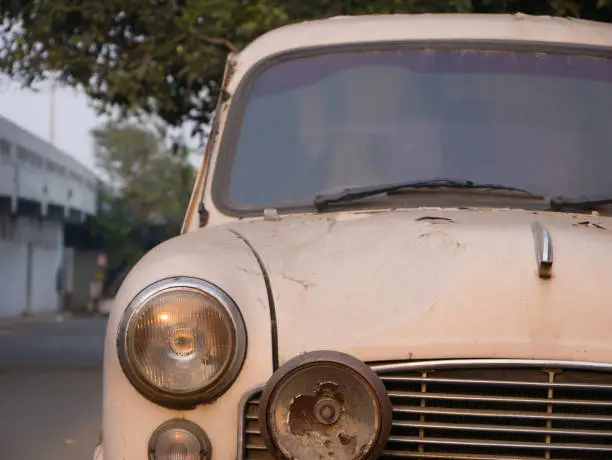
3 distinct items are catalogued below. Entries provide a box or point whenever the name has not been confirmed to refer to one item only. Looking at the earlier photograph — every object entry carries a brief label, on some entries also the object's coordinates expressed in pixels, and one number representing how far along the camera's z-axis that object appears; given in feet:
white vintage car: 9.46
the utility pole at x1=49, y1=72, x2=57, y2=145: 204.85
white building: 125.39
